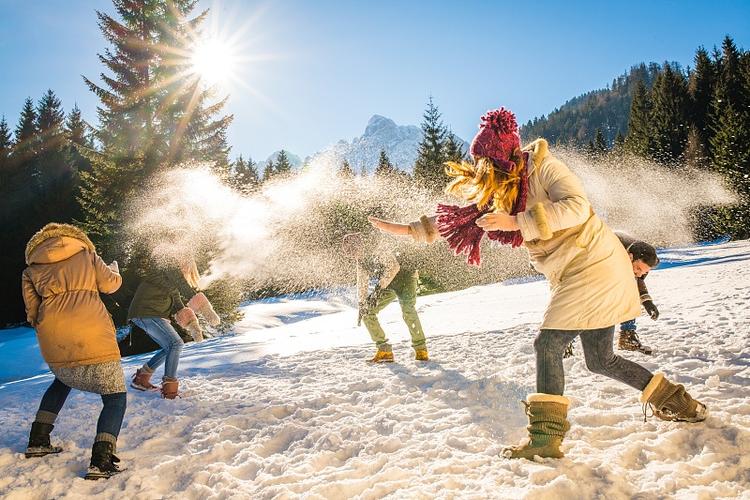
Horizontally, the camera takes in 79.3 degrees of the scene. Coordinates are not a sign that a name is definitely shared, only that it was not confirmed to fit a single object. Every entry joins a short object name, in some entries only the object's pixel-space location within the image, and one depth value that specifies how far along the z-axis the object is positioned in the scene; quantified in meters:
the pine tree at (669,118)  42.22
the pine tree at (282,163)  48.55
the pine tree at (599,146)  56.53
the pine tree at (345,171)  33.08
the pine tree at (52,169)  25.14
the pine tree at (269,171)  44.36
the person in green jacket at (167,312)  4.62
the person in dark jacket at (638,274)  4.71
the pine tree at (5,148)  28.17
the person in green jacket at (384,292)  5.77
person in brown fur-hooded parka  3.06
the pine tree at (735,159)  28.00
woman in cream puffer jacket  2.63
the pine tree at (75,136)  28.42
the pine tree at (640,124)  43.53
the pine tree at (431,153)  31.33
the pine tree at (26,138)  29.02
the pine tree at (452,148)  32.50
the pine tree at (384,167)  35.85
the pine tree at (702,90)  43.50
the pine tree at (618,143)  51.86
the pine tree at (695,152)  37.78
